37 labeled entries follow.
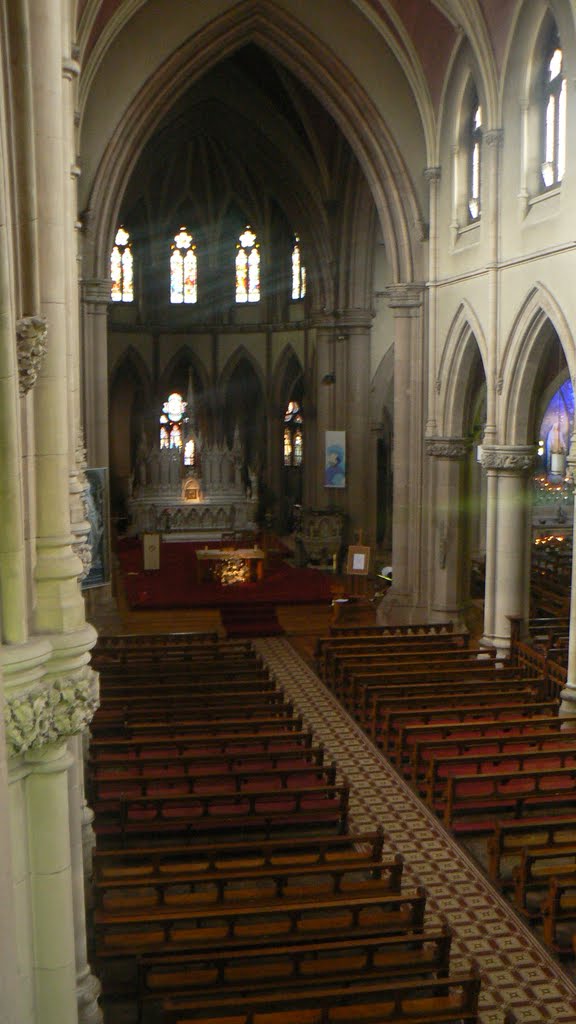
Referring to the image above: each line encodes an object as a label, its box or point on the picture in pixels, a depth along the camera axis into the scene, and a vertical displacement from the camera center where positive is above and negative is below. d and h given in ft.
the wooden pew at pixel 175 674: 54.00 -12.65
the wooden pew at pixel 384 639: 64.13 -12.73
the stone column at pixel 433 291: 74.59 +10.68
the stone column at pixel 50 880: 19.77 -8.46
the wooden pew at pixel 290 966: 25.90 -13.75
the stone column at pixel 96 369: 78.64 +5.47
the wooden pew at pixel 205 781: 39.04 -13.36
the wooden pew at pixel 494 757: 41.50 -13.69
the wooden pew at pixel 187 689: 51.28 -12.71
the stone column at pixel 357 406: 105.19 +3.25
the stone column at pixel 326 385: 106.01 +5.50
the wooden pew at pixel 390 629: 67.56 -12.65
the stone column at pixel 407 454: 77.77 -1.27
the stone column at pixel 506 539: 64.85 -6.57
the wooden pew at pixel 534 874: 33.32 -14.37
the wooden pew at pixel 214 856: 31.35 -13.19
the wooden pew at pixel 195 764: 40.52 -13.12
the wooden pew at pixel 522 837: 35.53 -14.30
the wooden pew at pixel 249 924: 27.55 -13.43
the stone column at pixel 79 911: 22.33 -10.39
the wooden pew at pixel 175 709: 47.39 -12.83
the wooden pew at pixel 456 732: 44.78 -13.35
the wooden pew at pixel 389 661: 58.34 -12.93
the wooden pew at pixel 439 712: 48.03 -13.19
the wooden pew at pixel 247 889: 29.84 -13.29
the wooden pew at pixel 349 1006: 24.12 -13.63
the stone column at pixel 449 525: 75.20 -6.44
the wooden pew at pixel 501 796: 39.09 -14.18
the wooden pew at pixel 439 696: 51.03 -13.06
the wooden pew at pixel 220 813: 36.61 -13.76
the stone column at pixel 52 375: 20.45 +1.36
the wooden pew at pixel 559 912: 31.50 -14.78
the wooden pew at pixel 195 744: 42.85 -12.92
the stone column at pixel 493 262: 63.41 +10.82
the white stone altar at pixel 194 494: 122.83 -6.65
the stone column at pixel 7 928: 15.71 -7.56
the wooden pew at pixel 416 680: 54.08 -13.04
